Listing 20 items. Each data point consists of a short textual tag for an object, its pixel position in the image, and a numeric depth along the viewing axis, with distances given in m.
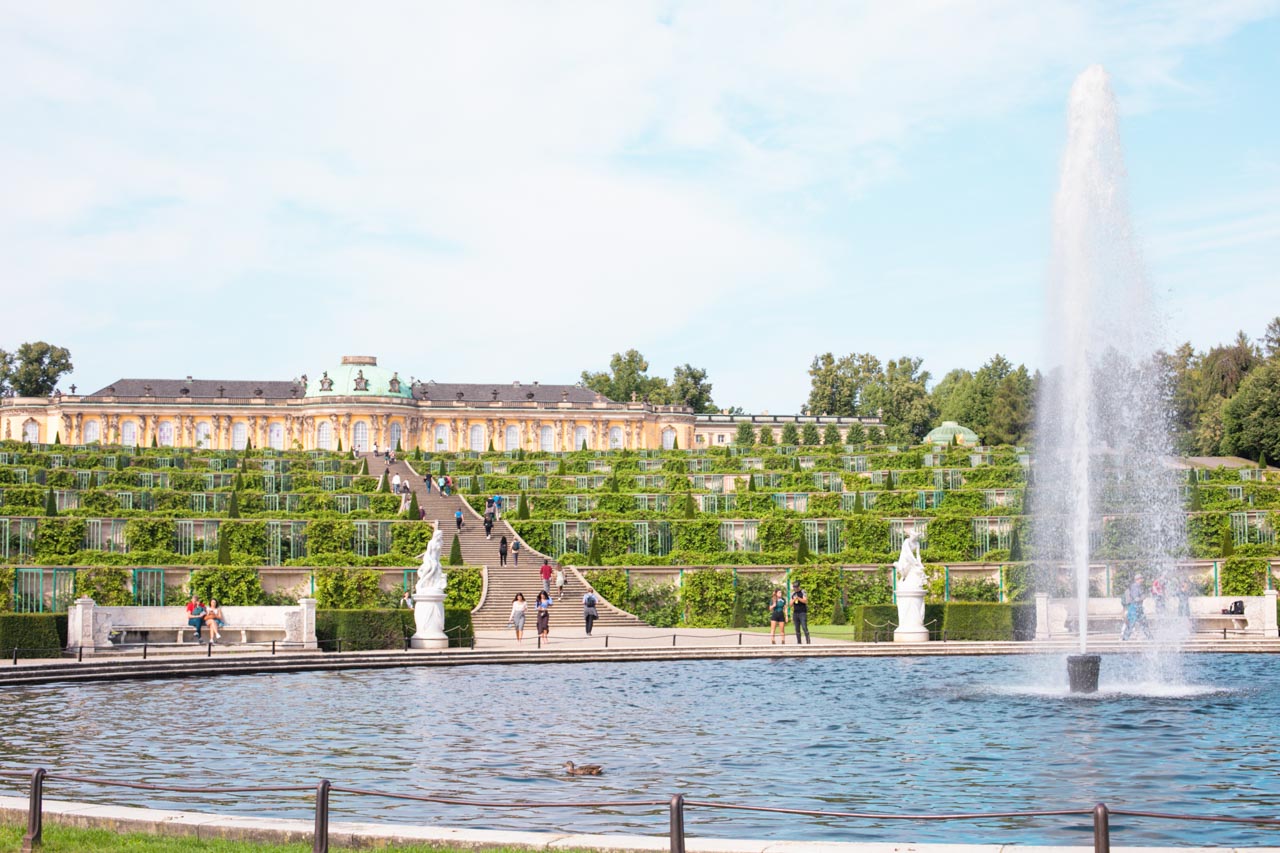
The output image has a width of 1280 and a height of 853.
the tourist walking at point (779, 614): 34.91
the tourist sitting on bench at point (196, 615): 34.69
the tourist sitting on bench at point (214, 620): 34.03
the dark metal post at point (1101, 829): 9.01
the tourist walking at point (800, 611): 34.56
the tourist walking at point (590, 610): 38.15
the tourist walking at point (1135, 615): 33.56
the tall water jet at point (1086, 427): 26.28
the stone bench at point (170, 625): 32.06
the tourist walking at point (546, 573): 43.31
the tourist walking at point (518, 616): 36.78
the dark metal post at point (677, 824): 9.52
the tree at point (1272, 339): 108.62
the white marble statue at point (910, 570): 35.22
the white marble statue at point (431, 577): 33.94
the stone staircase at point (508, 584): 42.94
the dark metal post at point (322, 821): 10.50
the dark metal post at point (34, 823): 11.17
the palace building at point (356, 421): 134.50
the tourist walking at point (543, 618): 35.22
